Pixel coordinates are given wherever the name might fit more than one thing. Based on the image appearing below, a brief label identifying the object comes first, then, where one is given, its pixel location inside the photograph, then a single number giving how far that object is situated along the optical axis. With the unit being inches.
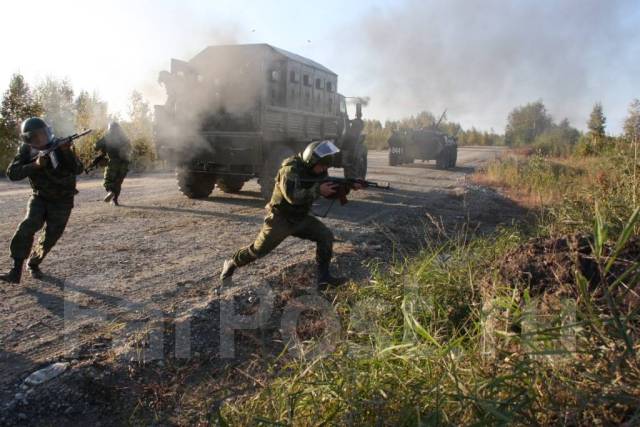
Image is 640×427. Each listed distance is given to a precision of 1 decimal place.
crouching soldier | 167.2
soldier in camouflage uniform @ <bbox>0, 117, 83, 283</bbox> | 175.8
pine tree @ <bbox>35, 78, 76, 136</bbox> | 521.3
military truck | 342.0
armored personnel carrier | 745.0
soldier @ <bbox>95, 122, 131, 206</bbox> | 335.9
